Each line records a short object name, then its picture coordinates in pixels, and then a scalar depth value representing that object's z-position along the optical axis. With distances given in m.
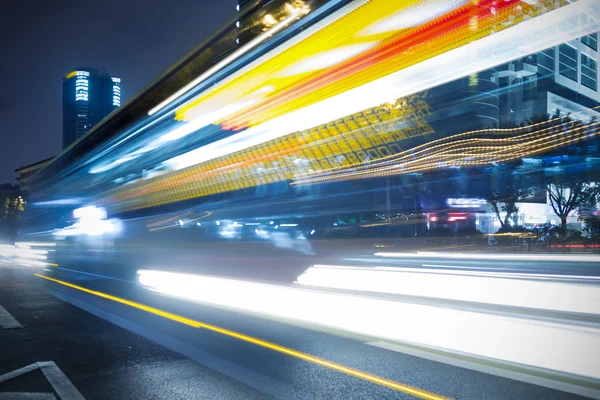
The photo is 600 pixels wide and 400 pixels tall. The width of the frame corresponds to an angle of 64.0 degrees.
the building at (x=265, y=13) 11.24
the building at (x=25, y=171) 114.46
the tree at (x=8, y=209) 80.94
